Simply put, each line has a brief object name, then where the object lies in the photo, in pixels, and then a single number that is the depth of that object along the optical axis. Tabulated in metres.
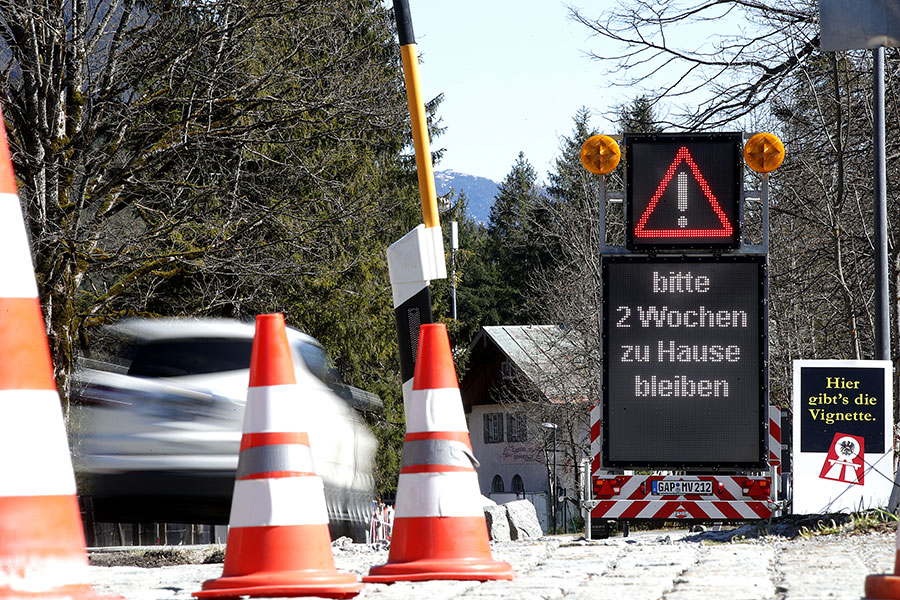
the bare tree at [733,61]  37.75
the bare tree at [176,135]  35.22
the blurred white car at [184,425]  25.58
